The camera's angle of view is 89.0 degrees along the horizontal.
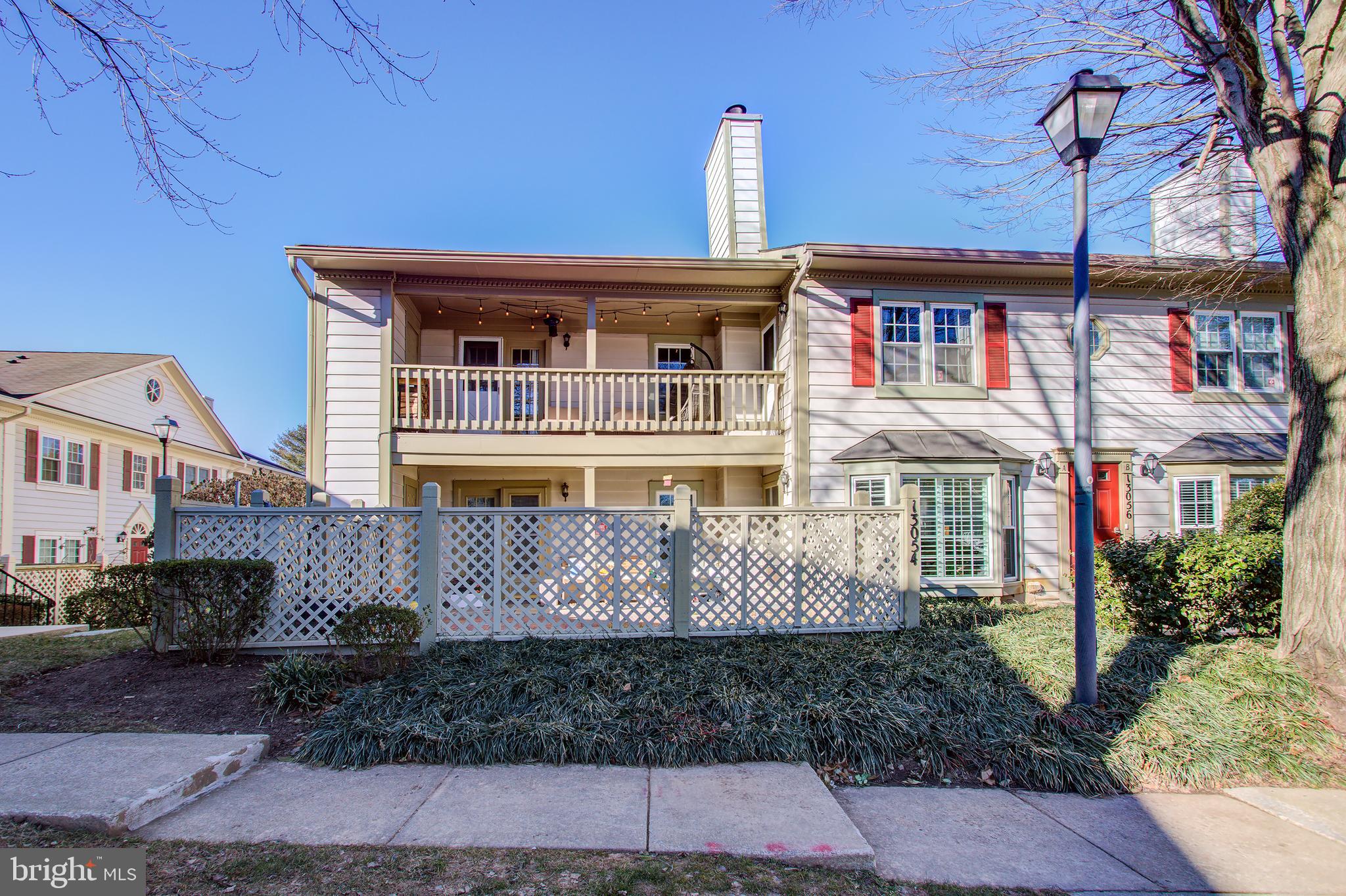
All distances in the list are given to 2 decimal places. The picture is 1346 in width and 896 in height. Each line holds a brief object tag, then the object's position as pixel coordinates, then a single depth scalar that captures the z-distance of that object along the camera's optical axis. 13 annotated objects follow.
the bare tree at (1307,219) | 4.96
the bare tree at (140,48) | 3.95
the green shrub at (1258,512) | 8.12
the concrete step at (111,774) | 3.22
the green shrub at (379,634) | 5.39
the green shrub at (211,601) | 5.72
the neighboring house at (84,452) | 15.74
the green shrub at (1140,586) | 6.55
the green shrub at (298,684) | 5.04
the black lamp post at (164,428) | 13.84
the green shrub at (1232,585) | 6.11
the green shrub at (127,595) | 5.87
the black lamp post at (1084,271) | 4.70
